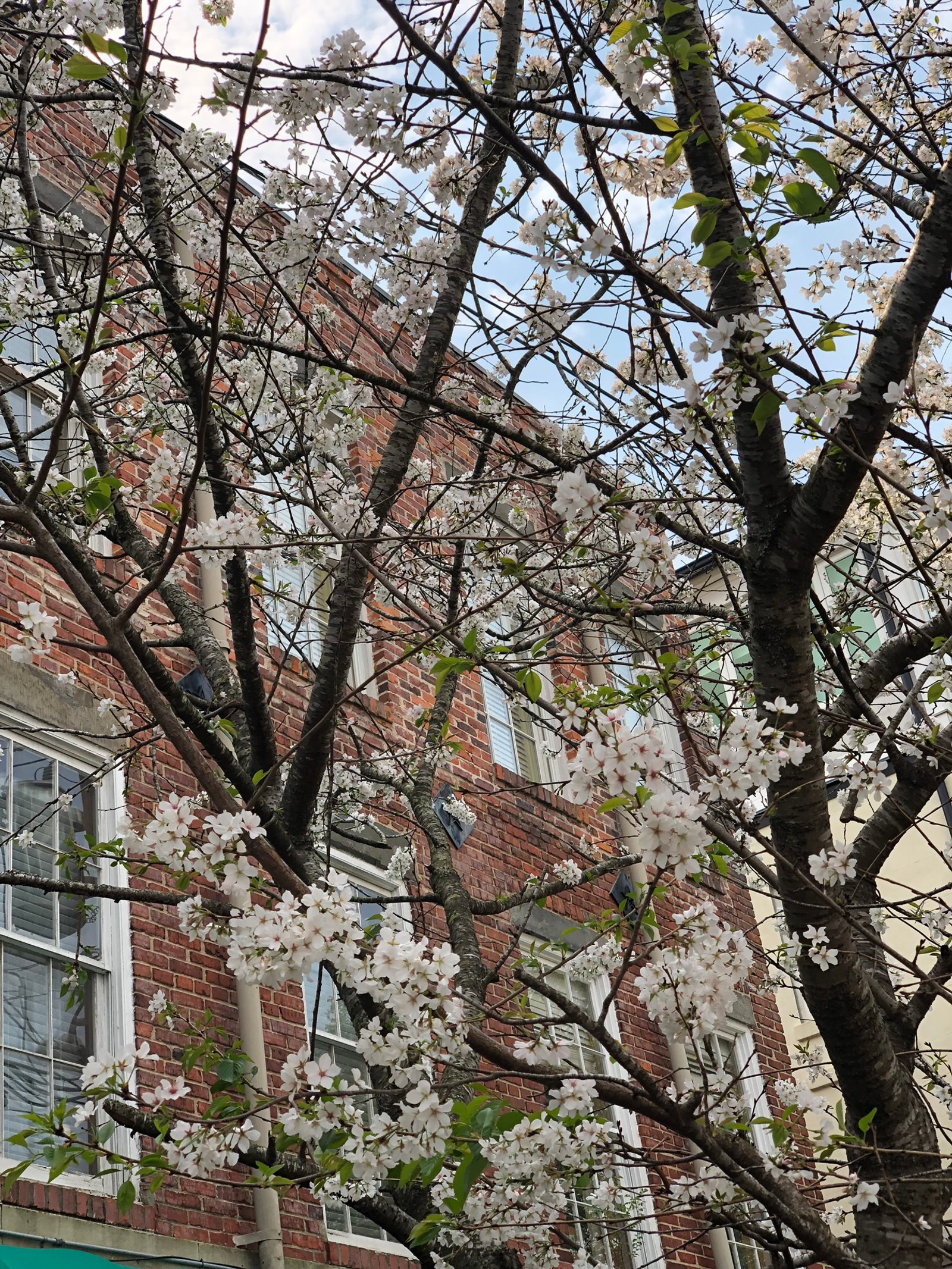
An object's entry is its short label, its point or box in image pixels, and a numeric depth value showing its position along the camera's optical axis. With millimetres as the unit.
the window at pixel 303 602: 8102
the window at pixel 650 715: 11922
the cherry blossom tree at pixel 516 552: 3221
